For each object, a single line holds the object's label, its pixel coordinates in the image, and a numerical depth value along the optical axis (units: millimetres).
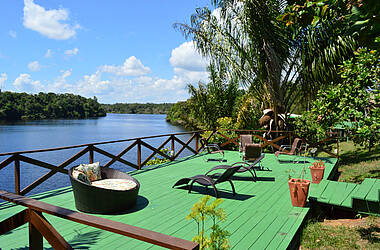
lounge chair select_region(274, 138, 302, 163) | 8627
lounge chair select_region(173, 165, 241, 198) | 4750
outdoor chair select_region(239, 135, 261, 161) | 8039
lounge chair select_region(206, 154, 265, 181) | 5832
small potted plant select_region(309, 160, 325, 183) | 6027
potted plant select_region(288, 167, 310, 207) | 4395
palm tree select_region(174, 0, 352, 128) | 9547
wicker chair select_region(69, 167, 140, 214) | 3996
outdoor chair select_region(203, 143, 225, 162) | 8734
